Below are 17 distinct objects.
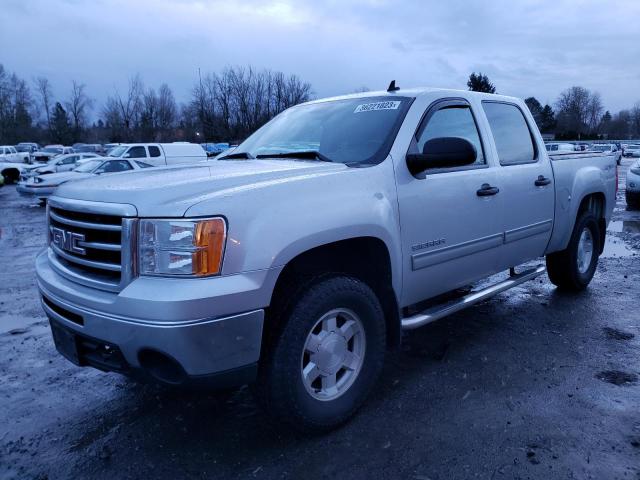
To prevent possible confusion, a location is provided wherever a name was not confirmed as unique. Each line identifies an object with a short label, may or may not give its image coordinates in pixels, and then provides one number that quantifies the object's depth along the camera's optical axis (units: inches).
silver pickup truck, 91.7
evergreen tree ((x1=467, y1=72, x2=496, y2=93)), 2111.2
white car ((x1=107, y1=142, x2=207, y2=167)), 830.5
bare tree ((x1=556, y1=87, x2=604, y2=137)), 4035.4
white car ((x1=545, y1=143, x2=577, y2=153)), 1281.0
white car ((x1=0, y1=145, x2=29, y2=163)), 1395.2
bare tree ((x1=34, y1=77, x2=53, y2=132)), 3880.9
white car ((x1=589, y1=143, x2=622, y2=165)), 1996.8
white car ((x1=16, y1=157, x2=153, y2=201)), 649.6
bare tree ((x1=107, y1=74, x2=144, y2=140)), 3366.1
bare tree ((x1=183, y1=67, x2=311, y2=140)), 2329.0
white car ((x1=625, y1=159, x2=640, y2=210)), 506.0
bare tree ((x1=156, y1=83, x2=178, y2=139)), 3203.7
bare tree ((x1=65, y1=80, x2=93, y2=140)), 3737.7
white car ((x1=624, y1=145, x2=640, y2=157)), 2113.1
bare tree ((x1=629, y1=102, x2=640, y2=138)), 4095.5
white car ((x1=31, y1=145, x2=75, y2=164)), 1424.7
